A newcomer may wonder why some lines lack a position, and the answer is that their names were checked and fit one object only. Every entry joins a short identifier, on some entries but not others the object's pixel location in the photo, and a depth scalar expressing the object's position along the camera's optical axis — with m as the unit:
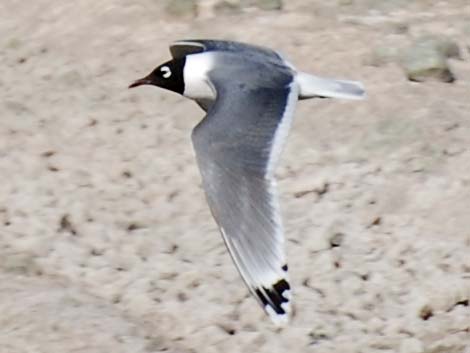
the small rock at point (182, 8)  12.37
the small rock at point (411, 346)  9.08
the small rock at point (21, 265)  9.73
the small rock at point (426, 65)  11.45
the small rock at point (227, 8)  12.41
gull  7.39
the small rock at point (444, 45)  11.73
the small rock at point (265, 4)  12.41
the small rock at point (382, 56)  11.60
